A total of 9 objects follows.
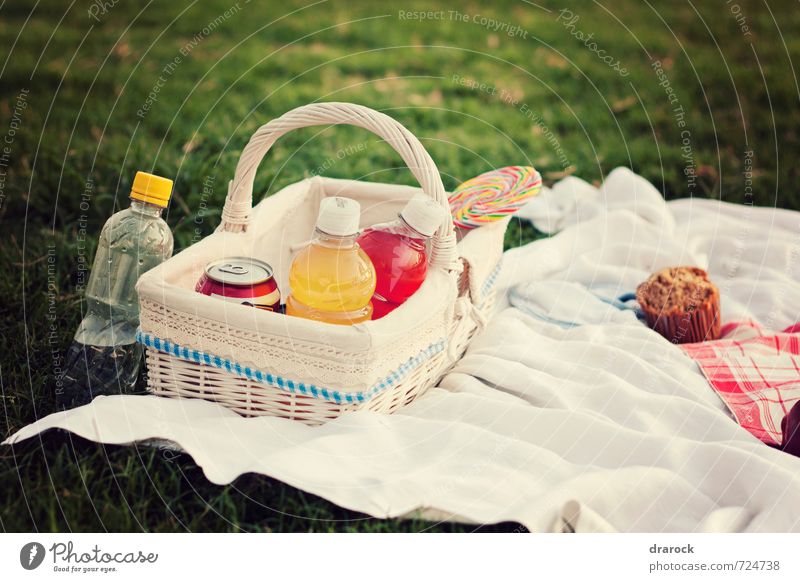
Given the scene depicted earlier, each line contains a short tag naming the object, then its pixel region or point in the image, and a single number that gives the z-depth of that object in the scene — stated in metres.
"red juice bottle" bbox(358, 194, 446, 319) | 1.37
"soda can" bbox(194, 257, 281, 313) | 1.27
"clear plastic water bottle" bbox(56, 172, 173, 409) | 1.43
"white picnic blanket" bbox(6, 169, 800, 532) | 1.18
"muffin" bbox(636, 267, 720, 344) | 1.65
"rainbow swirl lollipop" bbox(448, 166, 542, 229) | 1.59
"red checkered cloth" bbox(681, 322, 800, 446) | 1.40
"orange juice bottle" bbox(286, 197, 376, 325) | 1.25
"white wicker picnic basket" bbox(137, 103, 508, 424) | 1.21
